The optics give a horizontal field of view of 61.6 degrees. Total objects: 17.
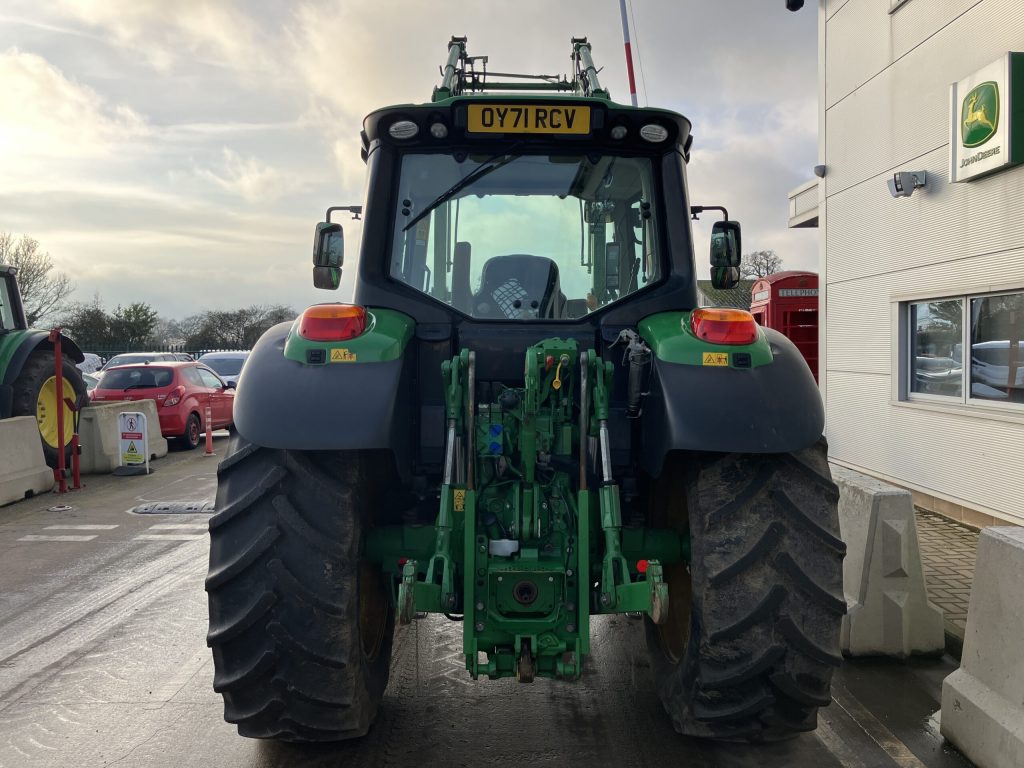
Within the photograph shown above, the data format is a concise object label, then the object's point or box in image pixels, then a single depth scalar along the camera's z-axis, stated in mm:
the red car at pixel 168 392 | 14516
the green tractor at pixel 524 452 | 3125
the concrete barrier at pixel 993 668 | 3402
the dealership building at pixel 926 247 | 7499
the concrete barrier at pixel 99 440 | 12062
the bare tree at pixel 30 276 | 42656
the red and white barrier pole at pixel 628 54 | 6494
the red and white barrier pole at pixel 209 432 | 14391
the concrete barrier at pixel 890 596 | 4738
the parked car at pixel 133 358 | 22948
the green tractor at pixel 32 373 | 10609
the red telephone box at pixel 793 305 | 14625
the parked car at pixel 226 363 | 20281
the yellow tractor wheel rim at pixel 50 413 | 11523
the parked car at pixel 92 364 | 31495
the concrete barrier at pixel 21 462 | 9758
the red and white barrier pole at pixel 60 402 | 10520
